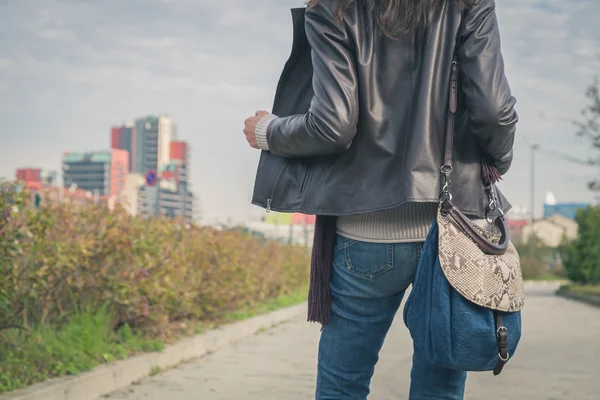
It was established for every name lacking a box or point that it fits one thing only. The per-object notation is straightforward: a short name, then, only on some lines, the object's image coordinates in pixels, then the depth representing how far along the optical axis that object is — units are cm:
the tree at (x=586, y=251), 2264
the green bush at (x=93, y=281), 528
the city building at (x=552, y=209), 7610
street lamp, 5885
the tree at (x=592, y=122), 1786
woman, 227
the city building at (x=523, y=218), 6900
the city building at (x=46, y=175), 9270
